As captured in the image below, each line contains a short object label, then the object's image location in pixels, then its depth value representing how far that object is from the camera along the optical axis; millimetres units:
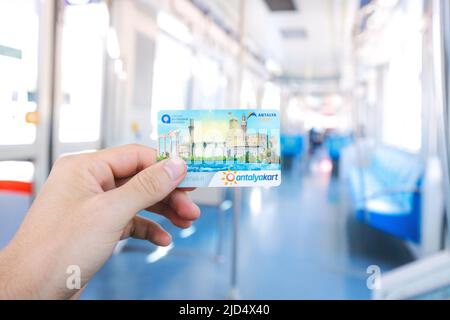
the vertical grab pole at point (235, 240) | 1831
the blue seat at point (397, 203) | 2236
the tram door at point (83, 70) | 844
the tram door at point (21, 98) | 792
